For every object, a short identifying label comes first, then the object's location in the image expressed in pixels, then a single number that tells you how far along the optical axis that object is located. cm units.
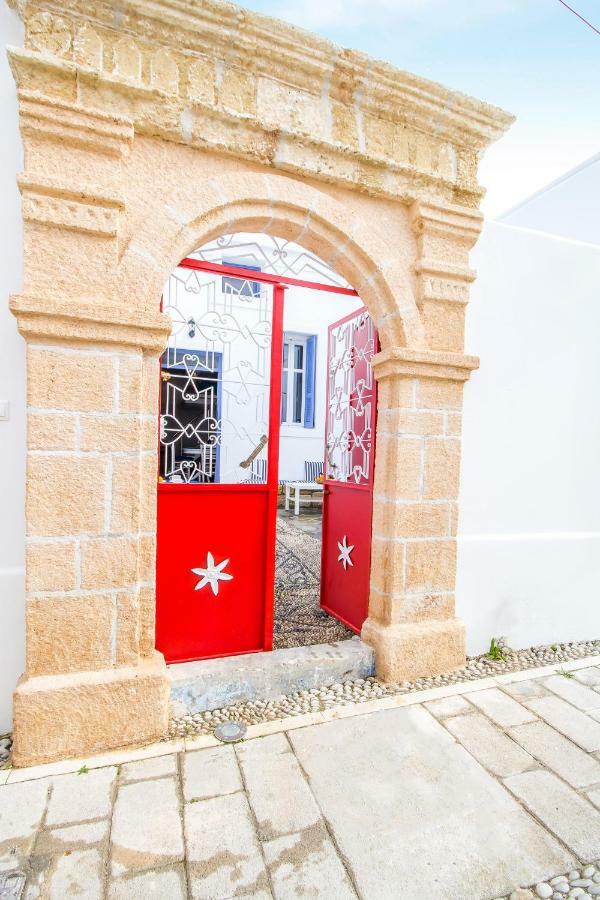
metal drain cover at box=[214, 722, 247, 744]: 210
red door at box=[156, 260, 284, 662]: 253
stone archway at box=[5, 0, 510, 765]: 195
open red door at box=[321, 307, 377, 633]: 309
